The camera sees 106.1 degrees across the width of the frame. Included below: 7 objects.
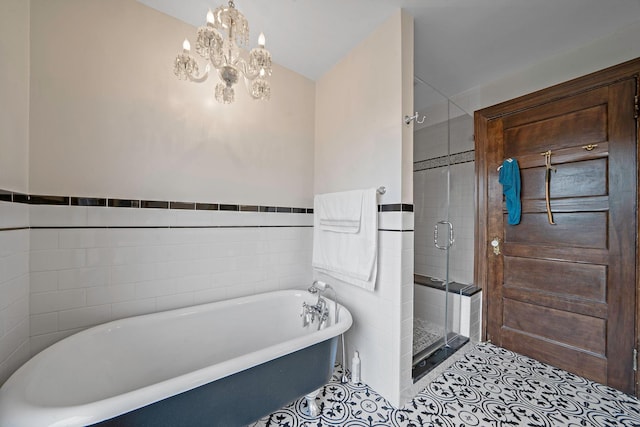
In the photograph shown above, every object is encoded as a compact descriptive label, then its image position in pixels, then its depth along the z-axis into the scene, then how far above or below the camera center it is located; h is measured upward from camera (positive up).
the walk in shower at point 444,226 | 2.13 -0.09
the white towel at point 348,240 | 1.58 -0.19
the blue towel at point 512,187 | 1.98 +0.25
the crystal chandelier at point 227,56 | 1.14 +0.80
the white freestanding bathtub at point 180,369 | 0.79 -0.72
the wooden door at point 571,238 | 1.56 -0.15
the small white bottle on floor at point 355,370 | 1.67 -1.07
